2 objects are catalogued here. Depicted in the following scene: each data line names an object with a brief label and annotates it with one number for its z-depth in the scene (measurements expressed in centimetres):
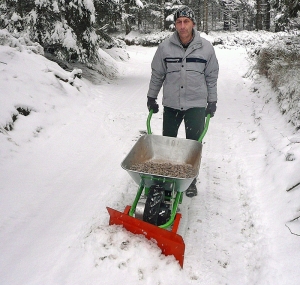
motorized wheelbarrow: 260
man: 323
